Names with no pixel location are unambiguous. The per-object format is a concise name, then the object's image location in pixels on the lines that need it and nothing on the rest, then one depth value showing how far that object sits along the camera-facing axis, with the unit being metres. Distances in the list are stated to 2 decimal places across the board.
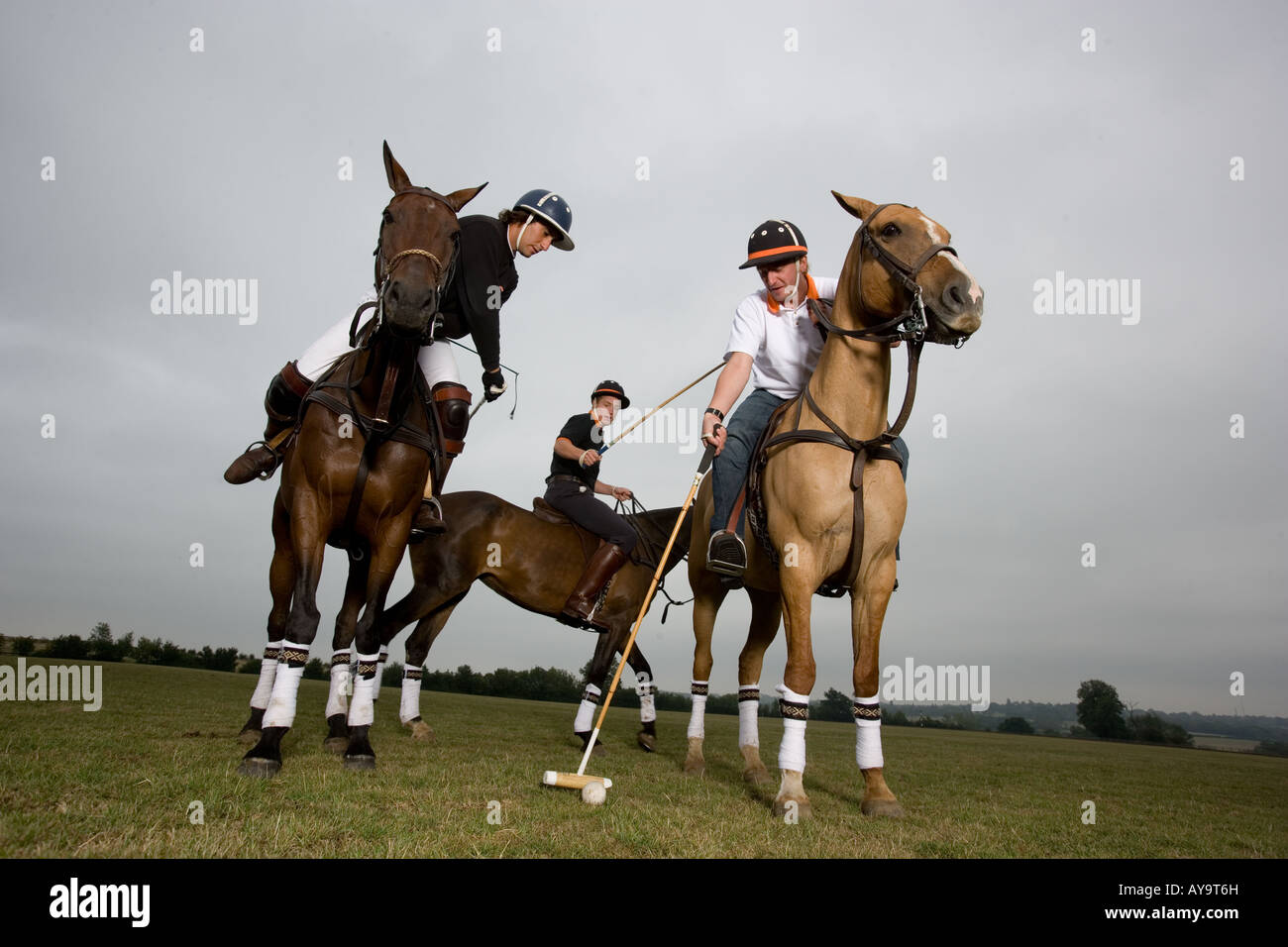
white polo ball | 4.29
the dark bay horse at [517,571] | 9.14
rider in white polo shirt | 5.68
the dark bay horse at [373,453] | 4.70
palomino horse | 4.71
